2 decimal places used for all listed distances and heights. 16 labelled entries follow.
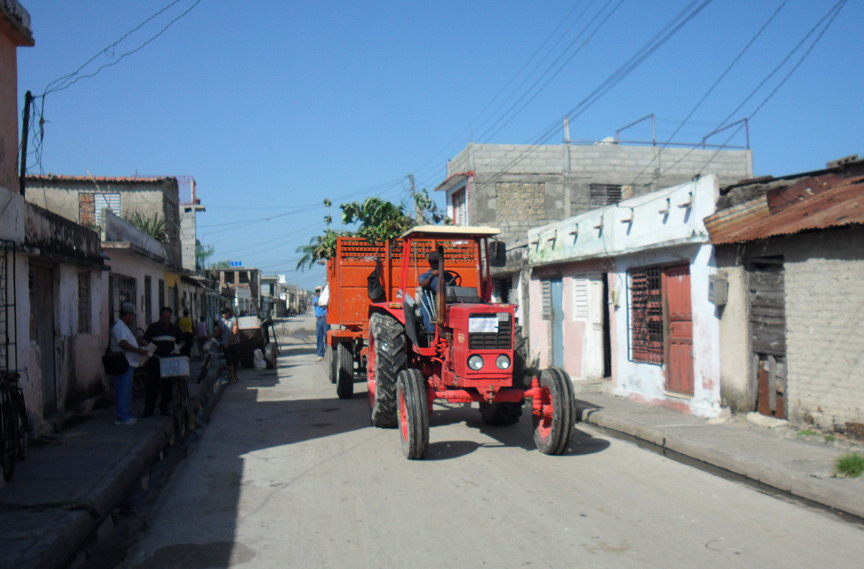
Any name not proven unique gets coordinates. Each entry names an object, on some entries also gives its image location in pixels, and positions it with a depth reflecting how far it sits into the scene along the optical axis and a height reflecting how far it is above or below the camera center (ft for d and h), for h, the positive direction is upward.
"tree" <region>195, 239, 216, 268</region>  105.81 +8.48
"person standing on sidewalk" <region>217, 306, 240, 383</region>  58.08 -2.70
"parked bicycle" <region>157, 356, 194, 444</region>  34.40 -3.95
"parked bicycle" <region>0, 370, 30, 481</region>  22.35 -3.40
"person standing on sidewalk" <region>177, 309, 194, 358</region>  68.23 -1.41
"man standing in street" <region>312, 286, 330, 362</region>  73.20 -2.13
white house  35.04 -0.08
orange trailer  42.88 +1.06
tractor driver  29.14 +0.20
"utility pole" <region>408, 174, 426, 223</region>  85.54 +10.23
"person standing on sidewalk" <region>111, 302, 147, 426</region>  33.68 -2.34
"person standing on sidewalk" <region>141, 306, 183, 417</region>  36.40 -2.16
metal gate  26.94 +0.64
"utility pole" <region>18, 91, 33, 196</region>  38.81 +9.47
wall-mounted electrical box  32.94 +0.18
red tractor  25.53 -2.29
